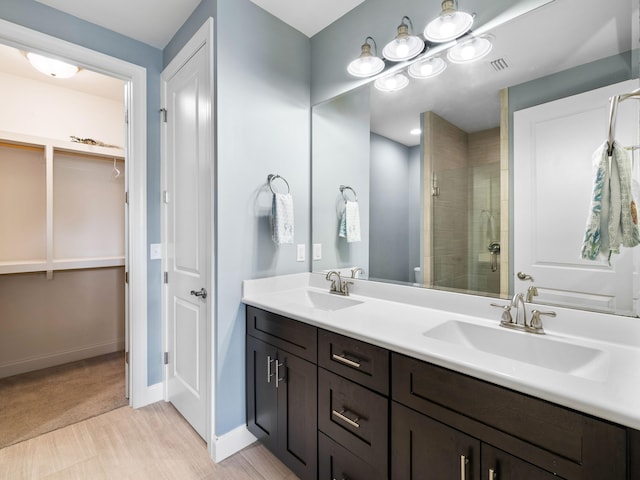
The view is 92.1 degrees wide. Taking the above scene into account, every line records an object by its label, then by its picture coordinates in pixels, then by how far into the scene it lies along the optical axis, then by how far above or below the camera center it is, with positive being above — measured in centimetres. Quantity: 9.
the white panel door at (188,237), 181 +2
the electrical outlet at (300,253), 212 -9
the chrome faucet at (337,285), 188 -28
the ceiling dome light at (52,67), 223 +133
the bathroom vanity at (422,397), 73 -48
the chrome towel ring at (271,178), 191 +39
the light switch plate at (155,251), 225 -8
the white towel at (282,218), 184 +13
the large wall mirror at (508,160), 110 +36
